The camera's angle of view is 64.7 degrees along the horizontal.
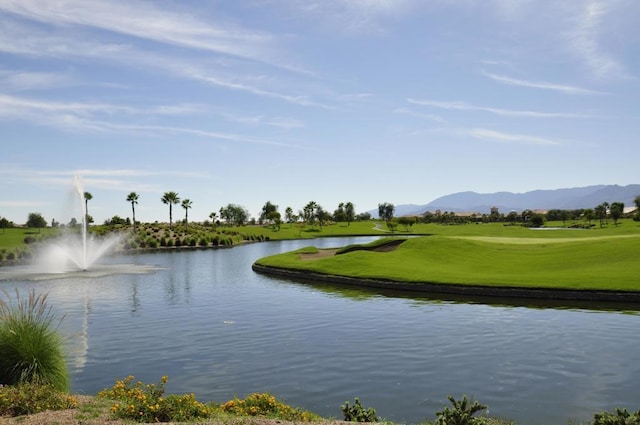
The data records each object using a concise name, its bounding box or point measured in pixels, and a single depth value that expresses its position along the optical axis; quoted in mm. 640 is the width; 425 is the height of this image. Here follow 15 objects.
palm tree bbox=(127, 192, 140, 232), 151288
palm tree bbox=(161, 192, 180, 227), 159625
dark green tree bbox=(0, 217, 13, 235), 145300
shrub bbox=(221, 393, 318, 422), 12131
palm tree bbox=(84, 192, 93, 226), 132538
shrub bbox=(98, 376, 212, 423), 11750
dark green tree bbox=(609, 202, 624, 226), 183938
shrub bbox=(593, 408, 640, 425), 10500
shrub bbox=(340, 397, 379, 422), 12508
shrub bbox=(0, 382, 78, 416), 11859
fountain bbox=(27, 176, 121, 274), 59656
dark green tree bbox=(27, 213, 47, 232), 154000
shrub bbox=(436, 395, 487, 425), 11070
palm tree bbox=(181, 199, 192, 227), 169550
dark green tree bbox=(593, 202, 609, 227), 187700
